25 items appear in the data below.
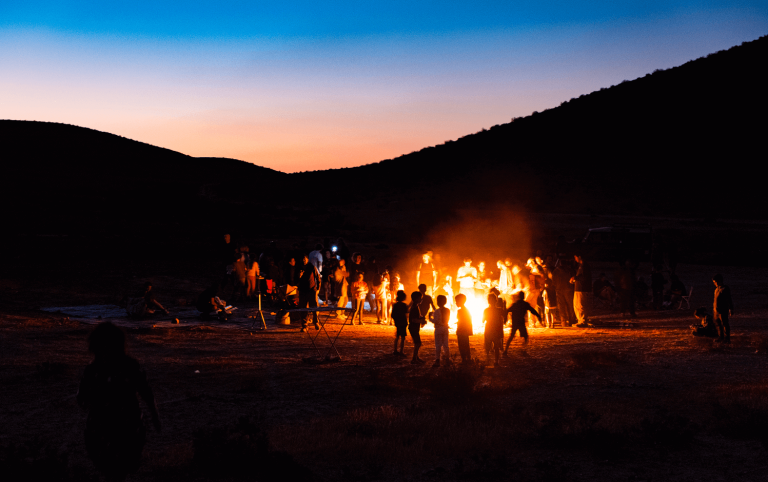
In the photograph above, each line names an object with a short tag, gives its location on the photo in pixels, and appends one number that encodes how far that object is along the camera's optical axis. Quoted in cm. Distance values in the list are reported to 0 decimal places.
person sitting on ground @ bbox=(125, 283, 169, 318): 1609
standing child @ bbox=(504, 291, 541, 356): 1263
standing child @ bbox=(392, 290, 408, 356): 1243
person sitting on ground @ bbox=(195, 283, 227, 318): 1622
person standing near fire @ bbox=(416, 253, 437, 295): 1670
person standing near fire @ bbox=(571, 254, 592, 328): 1606
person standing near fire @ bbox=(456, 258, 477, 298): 1594
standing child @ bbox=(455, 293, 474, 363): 1143
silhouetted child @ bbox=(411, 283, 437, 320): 1301
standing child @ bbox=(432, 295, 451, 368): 1155
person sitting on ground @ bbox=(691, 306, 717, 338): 1400
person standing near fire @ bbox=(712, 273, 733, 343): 1299
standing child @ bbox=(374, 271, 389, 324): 1732
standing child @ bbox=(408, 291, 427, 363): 1197
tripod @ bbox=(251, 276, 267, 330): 1503
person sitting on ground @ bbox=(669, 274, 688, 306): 1945
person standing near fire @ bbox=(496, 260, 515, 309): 1566
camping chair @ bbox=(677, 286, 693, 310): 1912
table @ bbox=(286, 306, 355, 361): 1211
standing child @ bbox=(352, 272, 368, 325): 1680
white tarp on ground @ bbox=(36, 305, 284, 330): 1556
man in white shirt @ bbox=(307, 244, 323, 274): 1795
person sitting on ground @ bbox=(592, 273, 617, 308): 1977
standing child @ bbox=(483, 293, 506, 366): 1188
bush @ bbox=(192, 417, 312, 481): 638
